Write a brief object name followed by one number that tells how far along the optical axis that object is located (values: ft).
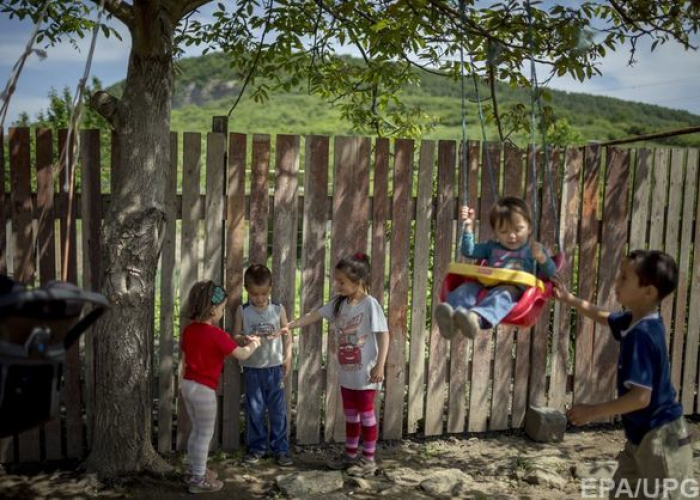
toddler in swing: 10.98
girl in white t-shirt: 15.43
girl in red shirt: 14.32
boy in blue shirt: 10.07
